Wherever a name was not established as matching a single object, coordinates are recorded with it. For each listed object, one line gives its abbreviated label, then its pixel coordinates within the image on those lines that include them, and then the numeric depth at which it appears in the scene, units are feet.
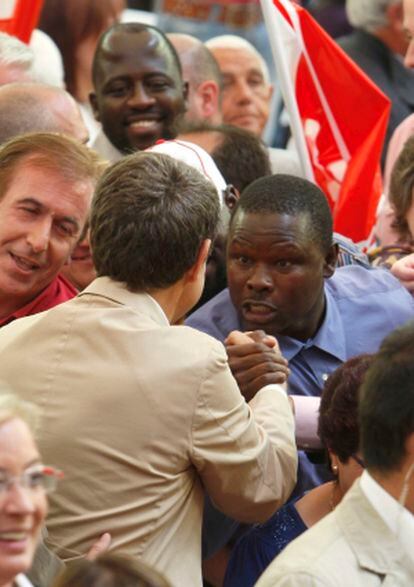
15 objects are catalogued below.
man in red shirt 33.96
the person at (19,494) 21.09
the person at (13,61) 45.42
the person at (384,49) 56.95
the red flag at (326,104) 44.98
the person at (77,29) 57.98
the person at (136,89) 45.09
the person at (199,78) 50.65
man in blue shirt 32.17
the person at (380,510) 22.81
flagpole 44.78
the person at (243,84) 56.44
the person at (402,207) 36.68
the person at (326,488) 28.14
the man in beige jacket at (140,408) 26.17
